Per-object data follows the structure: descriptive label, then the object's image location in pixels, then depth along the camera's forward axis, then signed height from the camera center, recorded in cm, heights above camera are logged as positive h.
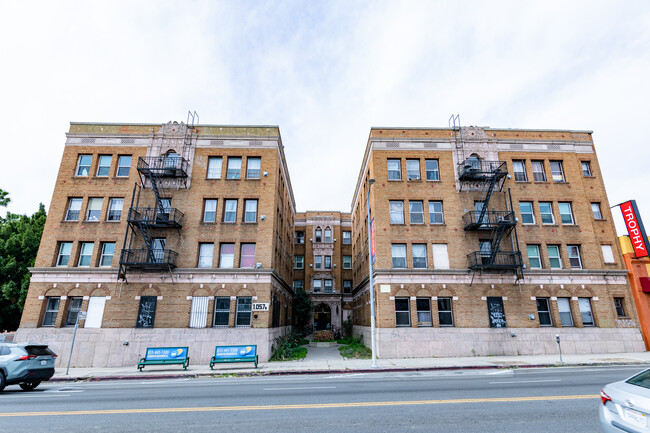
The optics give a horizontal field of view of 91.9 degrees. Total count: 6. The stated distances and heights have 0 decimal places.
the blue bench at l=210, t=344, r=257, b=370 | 1775 -226
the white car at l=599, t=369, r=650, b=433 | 466 -137
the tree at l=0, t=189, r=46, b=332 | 2628 +400
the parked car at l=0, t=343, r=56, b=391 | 1230 -201
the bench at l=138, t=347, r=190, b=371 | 1748 -234
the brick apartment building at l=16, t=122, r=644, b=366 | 2114 +482
